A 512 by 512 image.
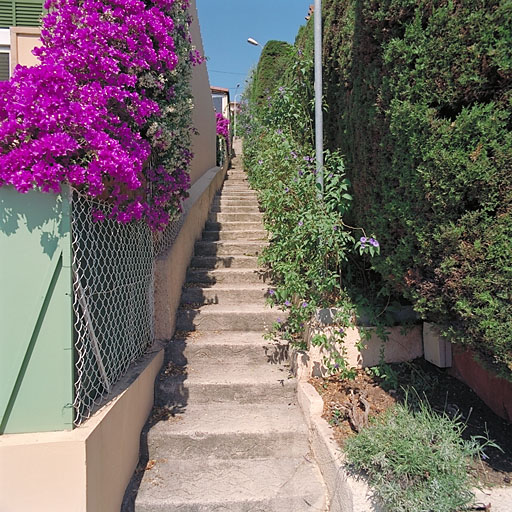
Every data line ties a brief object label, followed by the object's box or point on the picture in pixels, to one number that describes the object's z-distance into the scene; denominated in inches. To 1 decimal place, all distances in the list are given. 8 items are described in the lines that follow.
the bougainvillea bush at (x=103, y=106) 65.5
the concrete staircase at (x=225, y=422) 87.5
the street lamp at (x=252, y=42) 456.4
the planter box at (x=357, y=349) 115.3
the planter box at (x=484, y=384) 97.7
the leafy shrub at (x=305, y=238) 112.7
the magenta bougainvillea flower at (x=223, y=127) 432.3
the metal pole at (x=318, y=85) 122.7
